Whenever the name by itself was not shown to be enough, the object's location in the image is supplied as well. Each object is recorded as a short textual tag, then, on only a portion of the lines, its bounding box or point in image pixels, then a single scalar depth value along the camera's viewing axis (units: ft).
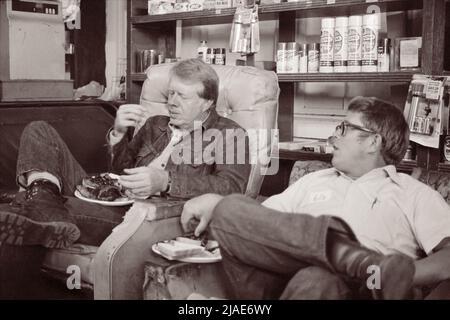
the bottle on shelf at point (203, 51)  10.37
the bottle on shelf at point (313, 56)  8.81
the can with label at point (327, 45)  8.44
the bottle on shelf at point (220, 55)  10.19
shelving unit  7.23
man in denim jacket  5.81
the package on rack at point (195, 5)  10.20
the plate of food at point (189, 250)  4.91
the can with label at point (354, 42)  8.12
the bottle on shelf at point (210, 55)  10.26
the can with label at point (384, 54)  8.00
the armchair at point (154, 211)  5.21
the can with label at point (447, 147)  7.30
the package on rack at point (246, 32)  8.99
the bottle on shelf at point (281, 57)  9.14
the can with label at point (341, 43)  8.29
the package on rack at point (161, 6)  10.67
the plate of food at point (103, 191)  6.47
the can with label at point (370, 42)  7.97
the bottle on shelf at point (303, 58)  8.95
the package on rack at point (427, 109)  7.11
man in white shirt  3.89
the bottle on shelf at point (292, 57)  9.02
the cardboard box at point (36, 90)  9.59
